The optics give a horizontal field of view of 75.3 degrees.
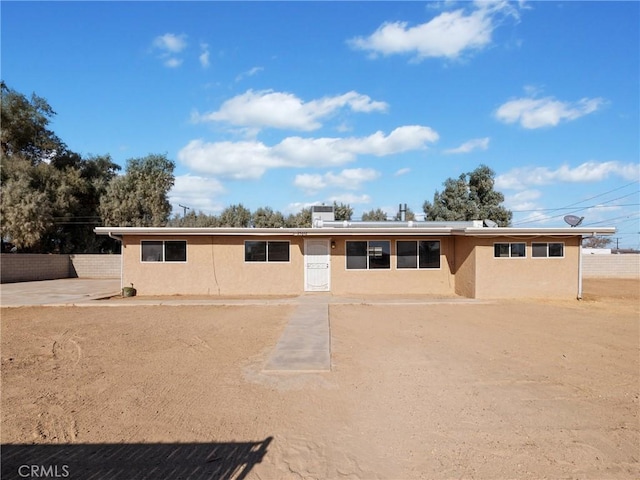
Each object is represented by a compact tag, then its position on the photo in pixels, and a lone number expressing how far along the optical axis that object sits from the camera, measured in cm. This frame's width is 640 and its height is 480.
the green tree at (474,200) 3566
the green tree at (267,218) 4172
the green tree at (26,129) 2953
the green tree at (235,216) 4209
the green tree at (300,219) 4000
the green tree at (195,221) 4331
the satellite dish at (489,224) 1848
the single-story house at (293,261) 1595
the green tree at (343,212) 4268
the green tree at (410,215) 4292
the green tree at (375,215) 4672
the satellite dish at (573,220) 1639
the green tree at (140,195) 3133
